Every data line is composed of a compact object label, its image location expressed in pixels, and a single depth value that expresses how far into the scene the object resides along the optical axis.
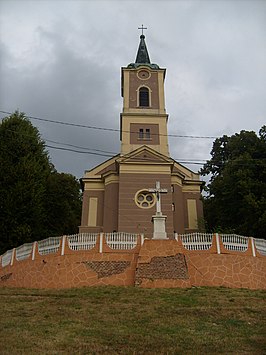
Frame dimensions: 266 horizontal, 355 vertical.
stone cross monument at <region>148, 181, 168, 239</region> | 17.02
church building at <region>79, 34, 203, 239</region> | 25.41
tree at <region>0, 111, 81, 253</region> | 23.53
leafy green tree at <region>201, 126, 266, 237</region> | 21.20
